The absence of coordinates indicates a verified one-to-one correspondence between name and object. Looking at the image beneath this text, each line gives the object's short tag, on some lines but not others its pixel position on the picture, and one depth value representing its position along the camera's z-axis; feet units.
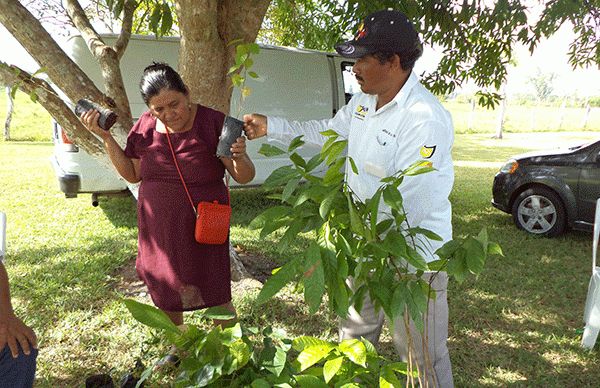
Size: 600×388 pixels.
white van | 18.04
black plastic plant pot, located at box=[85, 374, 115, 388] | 7.43
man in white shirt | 5.68
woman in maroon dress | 7.52
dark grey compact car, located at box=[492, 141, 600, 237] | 18.31
